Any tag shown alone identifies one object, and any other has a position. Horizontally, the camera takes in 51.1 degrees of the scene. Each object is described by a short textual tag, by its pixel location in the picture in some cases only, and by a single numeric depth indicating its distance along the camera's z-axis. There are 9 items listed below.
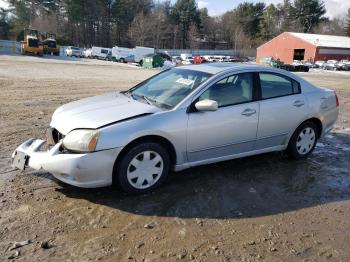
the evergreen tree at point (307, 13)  97.06
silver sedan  4.16
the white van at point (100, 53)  55.53
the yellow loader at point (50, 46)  53.75
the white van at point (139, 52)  50.94
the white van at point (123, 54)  51.91
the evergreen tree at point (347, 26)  92.44
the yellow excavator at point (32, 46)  48.44
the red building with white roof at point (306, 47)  61.15
